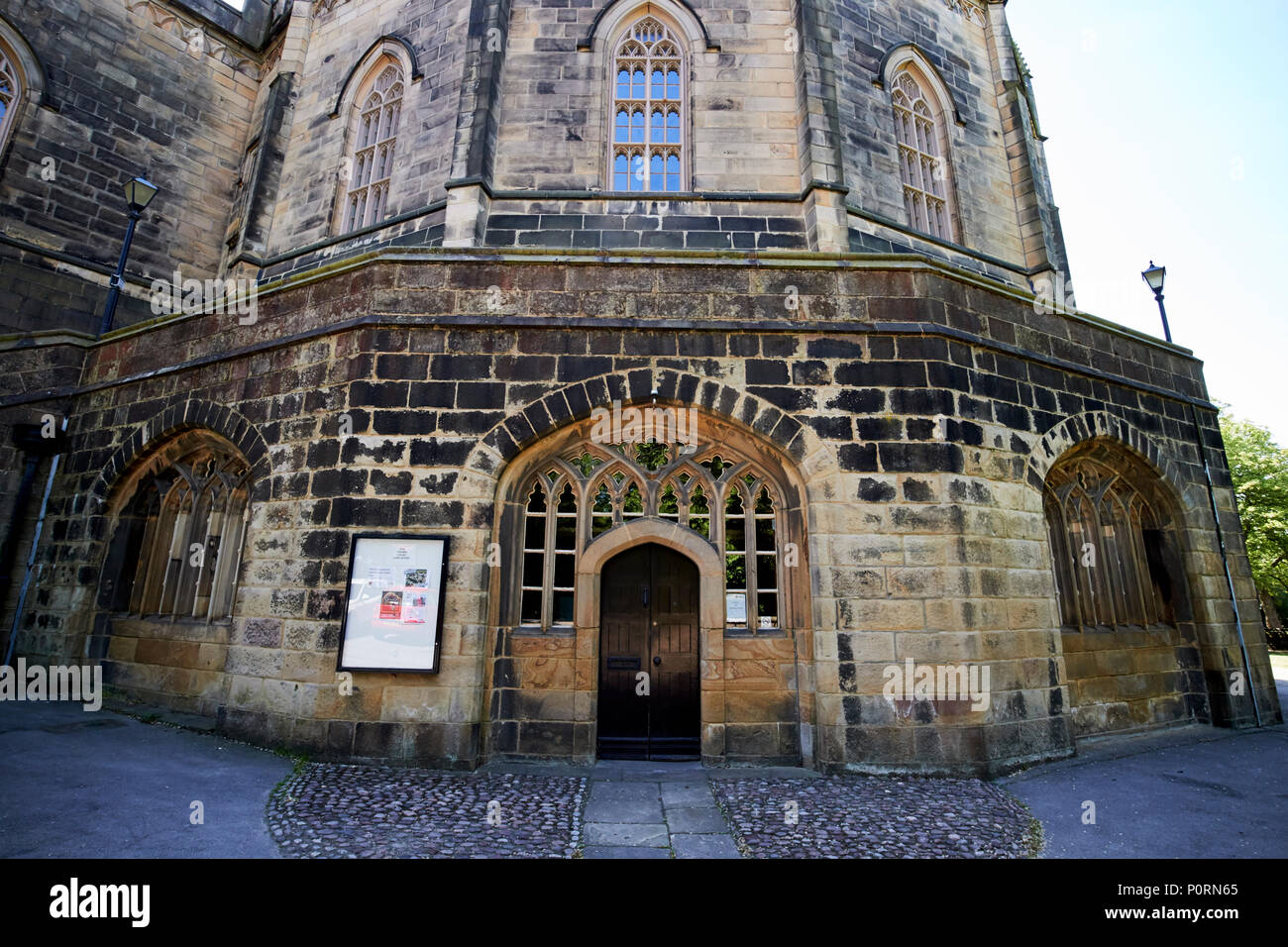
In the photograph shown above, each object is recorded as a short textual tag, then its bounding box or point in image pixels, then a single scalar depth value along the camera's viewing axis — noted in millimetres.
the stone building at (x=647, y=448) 5727
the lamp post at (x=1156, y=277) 10977
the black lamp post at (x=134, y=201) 9223
